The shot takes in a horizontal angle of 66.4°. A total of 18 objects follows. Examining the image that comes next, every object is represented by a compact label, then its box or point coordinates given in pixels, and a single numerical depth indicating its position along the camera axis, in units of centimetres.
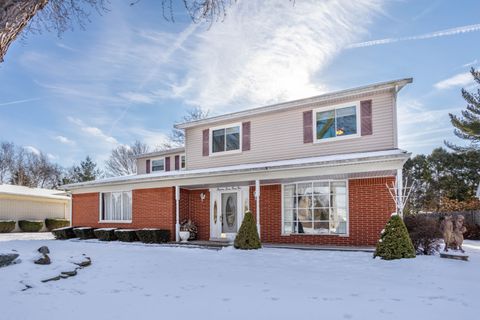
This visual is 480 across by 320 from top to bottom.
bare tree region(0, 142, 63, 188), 4022
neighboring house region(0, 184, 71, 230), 2289
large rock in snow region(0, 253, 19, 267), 756
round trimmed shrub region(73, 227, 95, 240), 1694
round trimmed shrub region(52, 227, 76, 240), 1745
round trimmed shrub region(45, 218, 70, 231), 2478
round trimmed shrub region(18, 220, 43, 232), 2315
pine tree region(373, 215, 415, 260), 933
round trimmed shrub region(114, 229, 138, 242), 1519
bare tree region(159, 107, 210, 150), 3288
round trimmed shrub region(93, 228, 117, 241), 1585
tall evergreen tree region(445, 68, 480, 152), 2327
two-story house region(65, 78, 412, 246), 1191
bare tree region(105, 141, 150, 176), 3841
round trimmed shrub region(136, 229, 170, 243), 1445
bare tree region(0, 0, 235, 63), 436
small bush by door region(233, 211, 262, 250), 1181
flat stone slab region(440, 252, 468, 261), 947
